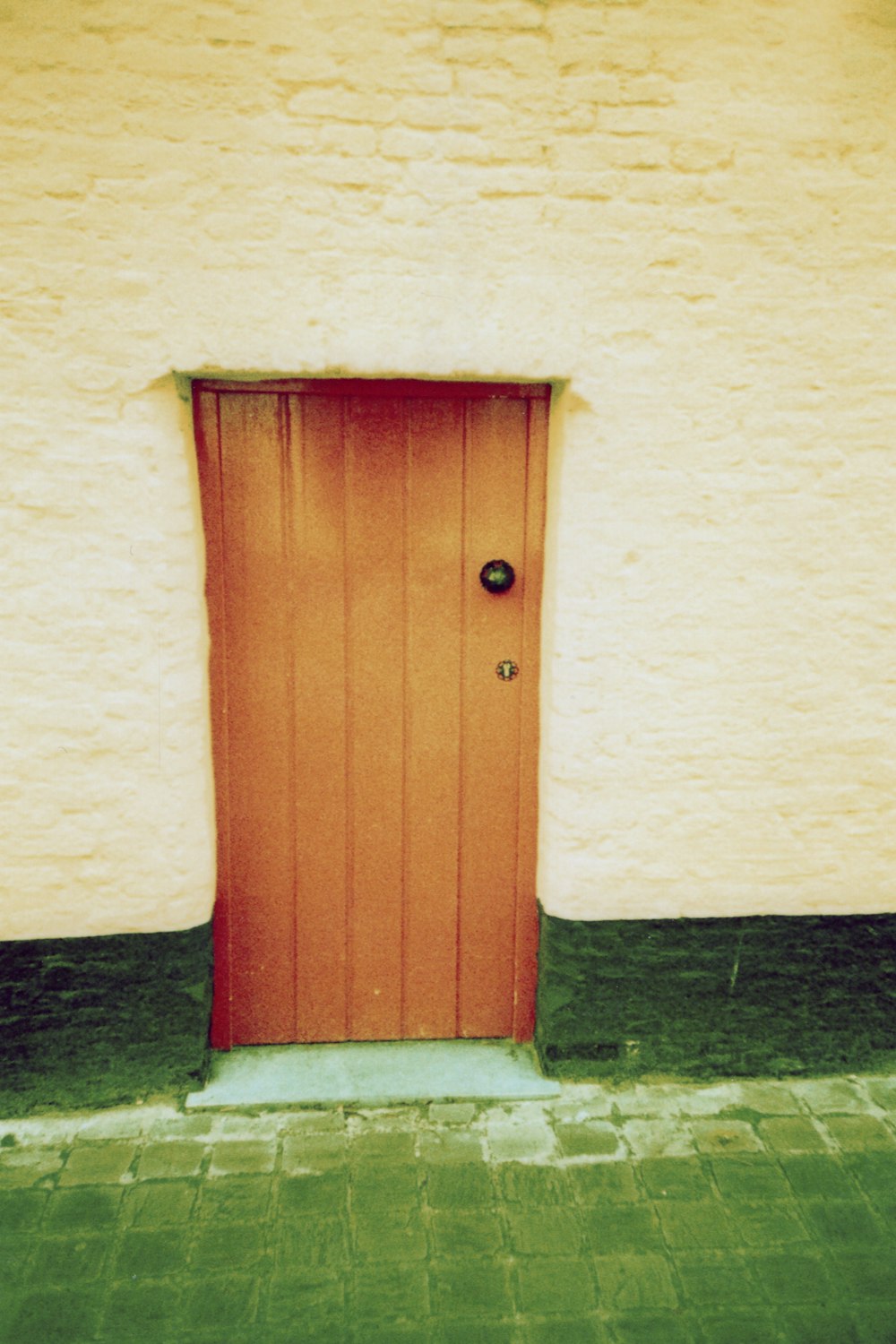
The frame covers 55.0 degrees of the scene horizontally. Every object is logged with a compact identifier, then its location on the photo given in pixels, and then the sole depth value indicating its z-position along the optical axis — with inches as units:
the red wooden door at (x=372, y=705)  109.1
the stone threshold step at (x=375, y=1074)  113.7
